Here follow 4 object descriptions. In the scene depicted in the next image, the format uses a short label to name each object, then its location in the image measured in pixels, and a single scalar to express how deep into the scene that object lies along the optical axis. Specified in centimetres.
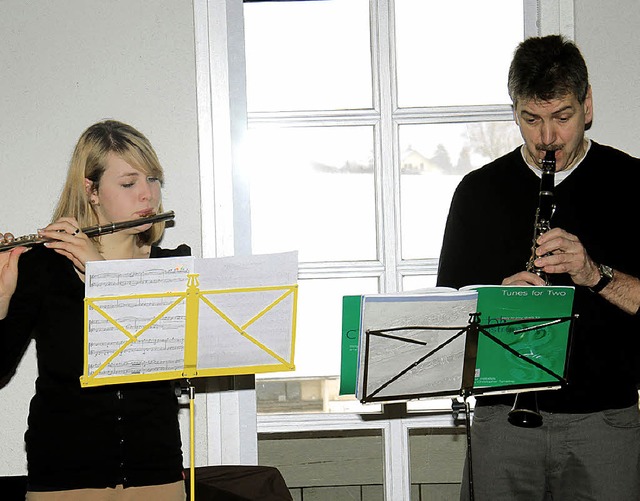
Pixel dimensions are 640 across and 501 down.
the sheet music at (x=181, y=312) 303
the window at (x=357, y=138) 401
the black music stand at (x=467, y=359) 310
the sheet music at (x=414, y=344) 307
